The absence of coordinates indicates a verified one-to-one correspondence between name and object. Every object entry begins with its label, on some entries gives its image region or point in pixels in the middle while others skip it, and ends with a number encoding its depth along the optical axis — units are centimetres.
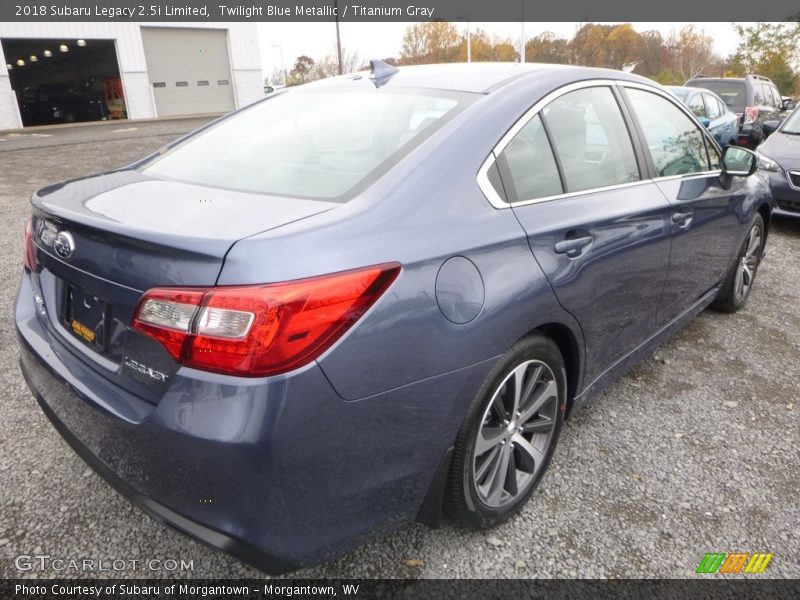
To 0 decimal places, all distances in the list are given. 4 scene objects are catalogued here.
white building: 2500
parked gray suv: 1121
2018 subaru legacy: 142
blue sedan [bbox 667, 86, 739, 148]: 909
